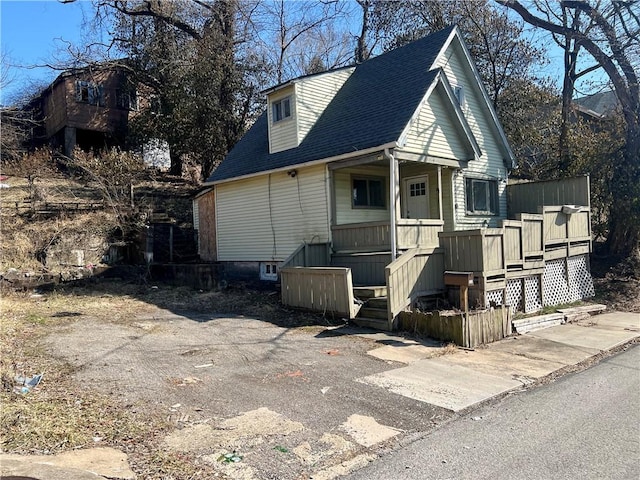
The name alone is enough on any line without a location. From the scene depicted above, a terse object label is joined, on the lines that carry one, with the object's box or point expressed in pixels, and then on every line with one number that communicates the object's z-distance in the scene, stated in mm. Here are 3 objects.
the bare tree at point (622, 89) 16312
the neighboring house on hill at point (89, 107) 27688
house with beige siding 10781
